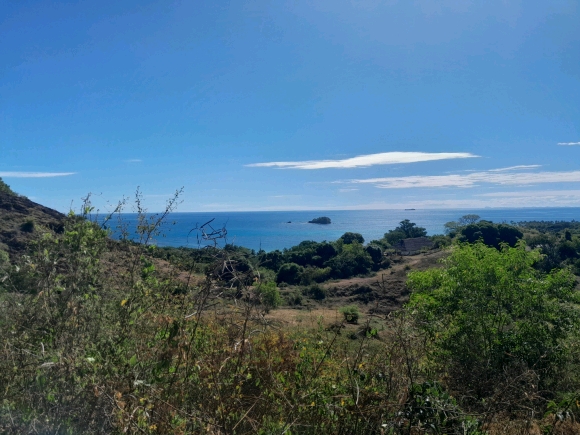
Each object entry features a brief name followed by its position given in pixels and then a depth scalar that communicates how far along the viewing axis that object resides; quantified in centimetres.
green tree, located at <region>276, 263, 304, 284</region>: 4747
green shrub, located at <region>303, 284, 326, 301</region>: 3847
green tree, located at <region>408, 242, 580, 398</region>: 1210
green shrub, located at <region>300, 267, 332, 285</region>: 4656
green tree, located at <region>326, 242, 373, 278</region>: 5144
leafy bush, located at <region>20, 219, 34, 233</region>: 2784
